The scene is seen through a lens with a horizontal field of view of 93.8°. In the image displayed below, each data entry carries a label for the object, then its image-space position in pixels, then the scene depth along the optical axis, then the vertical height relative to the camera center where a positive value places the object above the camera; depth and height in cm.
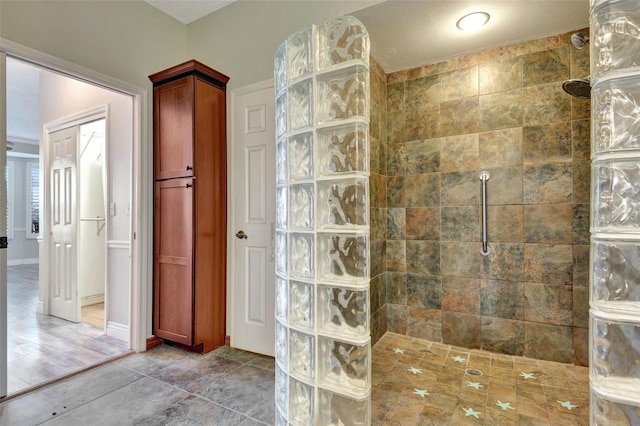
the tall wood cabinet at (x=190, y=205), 238 +6
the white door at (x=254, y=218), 242 -5
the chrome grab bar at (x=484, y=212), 239 +0
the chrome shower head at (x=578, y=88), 164 +71
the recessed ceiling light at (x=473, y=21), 198 +130
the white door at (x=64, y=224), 319 -12
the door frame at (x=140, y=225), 247 -11
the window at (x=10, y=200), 657 +29
